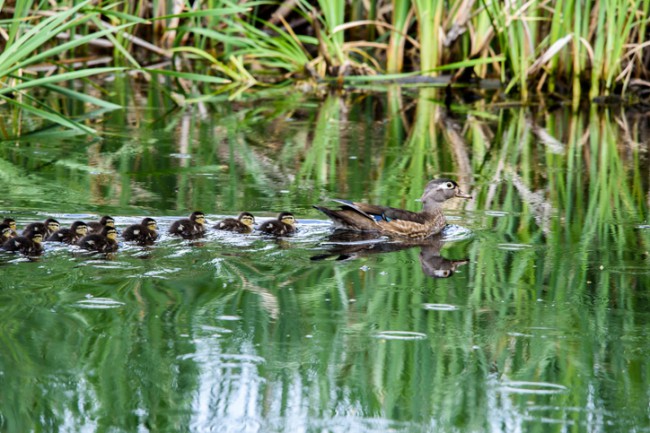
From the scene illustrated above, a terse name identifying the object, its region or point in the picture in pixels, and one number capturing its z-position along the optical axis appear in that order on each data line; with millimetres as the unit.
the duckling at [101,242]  12945
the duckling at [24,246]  12609
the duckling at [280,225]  14219
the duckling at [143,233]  13539
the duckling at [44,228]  13352
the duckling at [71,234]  13305
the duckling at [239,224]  14305
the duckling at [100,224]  13689
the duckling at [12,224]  13148
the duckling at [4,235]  12859
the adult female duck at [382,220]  14945
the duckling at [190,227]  13867
